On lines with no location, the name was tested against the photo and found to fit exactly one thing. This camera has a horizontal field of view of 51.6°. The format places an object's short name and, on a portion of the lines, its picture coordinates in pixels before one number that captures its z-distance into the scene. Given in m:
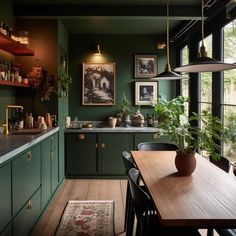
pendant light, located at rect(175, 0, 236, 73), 1.66
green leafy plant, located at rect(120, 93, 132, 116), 4.65
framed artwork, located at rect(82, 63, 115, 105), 4.65
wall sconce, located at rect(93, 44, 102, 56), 4.57
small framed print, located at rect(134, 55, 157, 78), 4.68
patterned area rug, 2.55
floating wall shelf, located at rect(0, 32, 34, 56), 2.70
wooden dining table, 1.25
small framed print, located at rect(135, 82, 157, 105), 4.69
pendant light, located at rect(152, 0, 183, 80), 2.49
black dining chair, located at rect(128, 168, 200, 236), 1.60
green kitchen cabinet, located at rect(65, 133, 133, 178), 4.15
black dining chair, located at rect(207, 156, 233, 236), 1.65
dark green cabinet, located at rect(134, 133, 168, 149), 4.17
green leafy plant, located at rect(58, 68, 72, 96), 3.73
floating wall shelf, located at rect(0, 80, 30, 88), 2.69
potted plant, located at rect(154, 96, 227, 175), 1.89
